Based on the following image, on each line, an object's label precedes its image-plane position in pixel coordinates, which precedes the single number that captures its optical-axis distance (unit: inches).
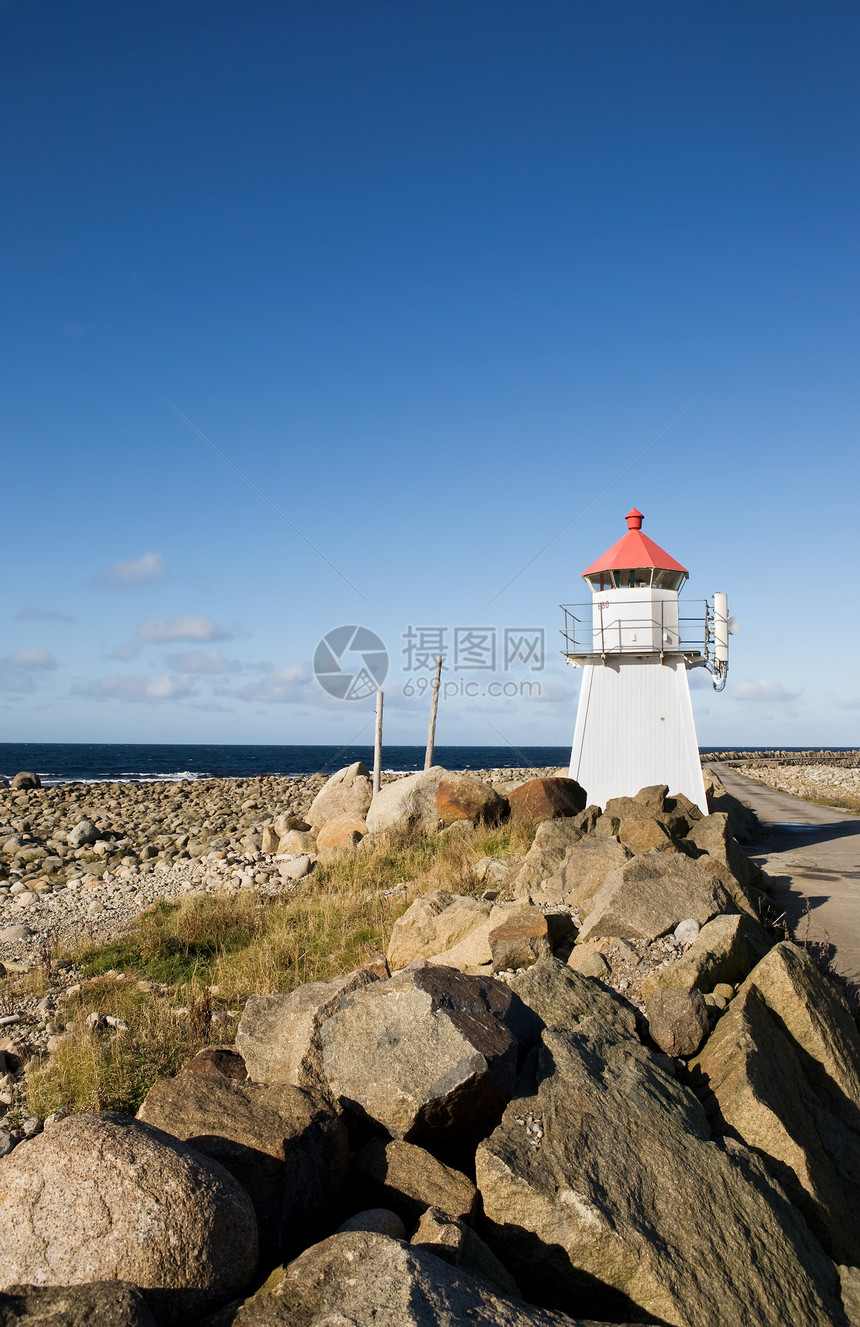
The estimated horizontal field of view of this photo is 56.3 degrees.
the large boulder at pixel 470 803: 614.2
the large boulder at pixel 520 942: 269.7
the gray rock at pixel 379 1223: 131.6
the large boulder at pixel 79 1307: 96.0
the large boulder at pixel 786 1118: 175.6
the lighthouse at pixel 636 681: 681.6
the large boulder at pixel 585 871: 352.2
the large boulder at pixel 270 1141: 143.5
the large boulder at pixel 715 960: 245.3
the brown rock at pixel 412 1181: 145.9
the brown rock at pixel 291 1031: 179.0
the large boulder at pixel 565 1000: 205.2
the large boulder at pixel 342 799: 751.1
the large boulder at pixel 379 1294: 100.0
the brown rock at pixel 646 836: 419.2
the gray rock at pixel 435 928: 324.2
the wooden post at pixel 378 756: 824.9
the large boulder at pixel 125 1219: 111.8
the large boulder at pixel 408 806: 625.3
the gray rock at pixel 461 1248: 124.7
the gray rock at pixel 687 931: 275.0
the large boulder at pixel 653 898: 278.1
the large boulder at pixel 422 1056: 160.2
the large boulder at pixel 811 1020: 228.1
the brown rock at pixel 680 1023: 220.2
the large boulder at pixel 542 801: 588.4
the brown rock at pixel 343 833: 631.5
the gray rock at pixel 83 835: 914.1
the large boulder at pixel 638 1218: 134.5
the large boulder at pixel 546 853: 391.5
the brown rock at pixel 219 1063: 197.0
